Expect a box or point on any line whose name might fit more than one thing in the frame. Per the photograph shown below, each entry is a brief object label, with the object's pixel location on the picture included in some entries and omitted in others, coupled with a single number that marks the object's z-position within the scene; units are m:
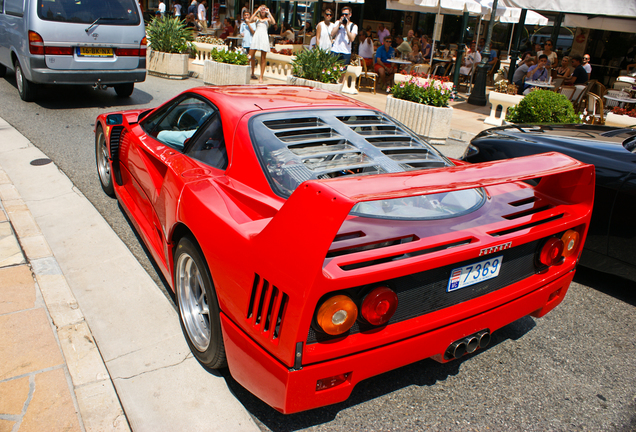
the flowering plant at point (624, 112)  8.20
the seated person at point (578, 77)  11.30
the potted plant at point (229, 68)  11.64
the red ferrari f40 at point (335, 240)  1.88
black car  3.55
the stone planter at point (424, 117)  8.31
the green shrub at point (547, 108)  7.32
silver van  8.12
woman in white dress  12.89
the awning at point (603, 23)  13.45
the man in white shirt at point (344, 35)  12.27
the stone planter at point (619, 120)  8.00
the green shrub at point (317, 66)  9.66
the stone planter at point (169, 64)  12.95
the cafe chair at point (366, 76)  13.67
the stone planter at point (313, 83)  9.63
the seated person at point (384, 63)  14.26
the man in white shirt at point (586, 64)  12.64
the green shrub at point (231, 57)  11.73
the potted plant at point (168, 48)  12.98
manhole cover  5.82
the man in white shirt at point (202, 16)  23.22
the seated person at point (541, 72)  11.57
